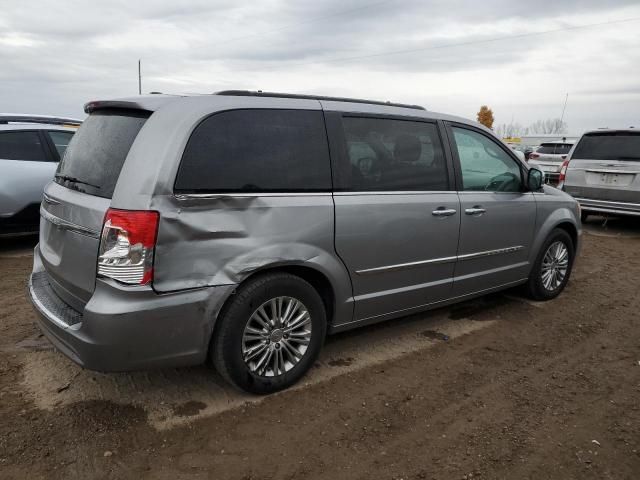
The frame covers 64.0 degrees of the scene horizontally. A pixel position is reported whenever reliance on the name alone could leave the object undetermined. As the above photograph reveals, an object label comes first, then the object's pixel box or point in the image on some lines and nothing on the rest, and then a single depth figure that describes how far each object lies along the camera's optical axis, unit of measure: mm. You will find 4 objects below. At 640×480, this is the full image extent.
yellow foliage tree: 74738
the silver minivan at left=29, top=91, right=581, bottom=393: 2602
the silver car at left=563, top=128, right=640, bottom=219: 8188
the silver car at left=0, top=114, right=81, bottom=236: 6348
